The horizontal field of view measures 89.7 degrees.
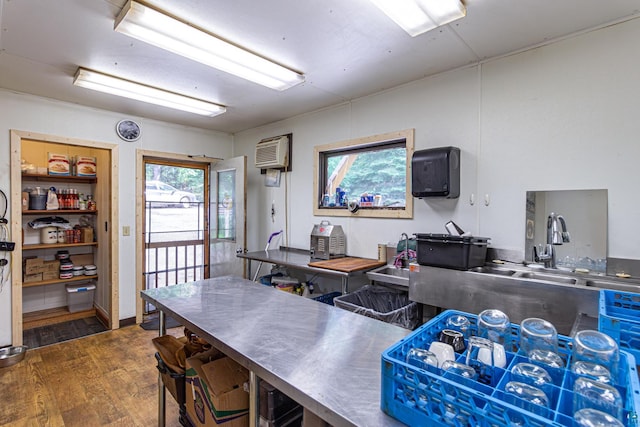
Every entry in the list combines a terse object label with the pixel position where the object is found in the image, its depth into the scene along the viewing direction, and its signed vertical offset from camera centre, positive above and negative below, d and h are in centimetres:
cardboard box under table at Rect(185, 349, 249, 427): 142 -83
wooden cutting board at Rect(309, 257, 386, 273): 277 -50
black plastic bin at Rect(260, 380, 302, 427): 130 -81
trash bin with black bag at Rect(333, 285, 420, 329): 232 -75
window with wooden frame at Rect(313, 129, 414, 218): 304 +35
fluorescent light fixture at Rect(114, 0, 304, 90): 184 +109
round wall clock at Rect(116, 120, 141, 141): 381 +94
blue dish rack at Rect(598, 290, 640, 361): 96 -36
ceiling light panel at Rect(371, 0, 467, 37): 172 +111
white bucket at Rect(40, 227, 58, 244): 400 -35
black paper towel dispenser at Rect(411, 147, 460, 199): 246 +30
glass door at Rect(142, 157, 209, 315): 434 -19
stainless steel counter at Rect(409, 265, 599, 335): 172 -51
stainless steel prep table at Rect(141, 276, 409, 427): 92 -53
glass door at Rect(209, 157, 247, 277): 415 -10
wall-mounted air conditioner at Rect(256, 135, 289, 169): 393 +71
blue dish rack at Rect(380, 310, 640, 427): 61 -39
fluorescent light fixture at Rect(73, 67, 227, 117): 271 +110
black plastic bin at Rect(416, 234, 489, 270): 217 -28
